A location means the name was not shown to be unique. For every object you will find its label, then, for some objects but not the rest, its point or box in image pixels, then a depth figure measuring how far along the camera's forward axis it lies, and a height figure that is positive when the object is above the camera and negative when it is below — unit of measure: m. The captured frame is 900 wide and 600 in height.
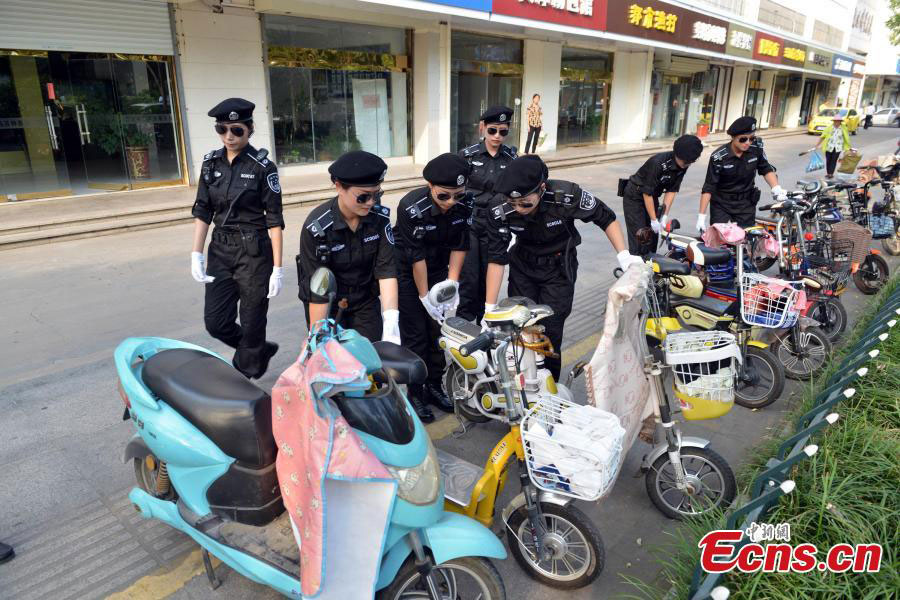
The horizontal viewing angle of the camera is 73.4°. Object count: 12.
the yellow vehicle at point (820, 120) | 28.11 -0.64
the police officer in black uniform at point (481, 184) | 4.71 -0.64
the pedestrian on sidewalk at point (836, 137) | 13.05 -0.65
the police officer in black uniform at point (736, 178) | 6.19 -0.73
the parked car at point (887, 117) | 36.28 -0.61
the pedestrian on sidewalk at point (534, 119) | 18.36 -0.43
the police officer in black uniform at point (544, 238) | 3.64 -0.82
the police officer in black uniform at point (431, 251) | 3.79 -0.96
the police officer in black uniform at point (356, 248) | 3.17 -0.80
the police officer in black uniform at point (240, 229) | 4.17 -0.85
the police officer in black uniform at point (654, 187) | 5.79 -0.80
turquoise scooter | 2.05 -1.39
